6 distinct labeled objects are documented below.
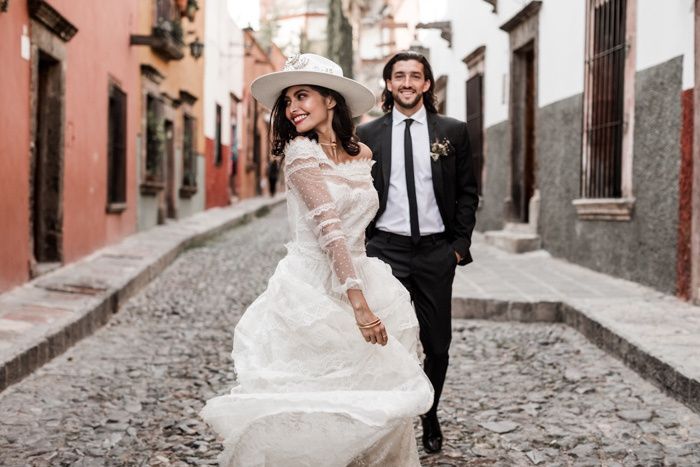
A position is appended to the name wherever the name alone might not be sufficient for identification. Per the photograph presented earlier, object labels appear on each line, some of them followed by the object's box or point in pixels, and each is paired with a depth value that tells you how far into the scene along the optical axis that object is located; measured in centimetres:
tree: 2348
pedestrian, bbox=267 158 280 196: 3262
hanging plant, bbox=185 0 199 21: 1702
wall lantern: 1655
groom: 391
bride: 286
